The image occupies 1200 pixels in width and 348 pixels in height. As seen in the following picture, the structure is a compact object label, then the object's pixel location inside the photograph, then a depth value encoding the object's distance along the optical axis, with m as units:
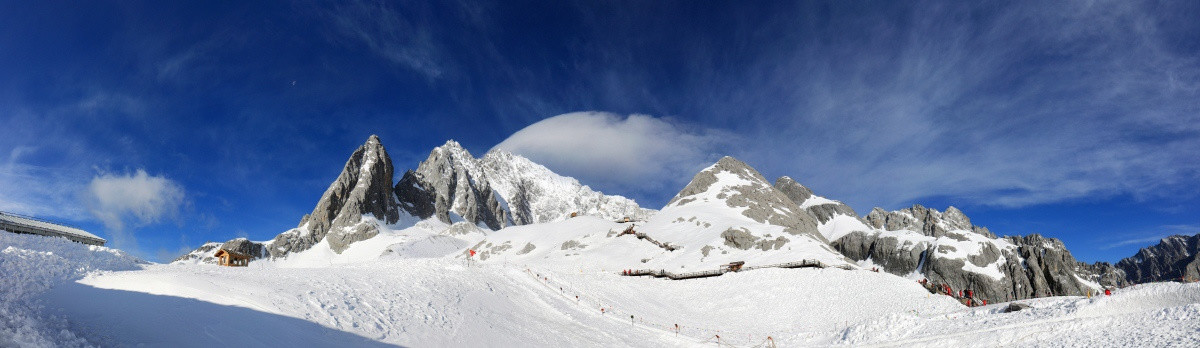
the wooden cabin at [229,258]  49.91
